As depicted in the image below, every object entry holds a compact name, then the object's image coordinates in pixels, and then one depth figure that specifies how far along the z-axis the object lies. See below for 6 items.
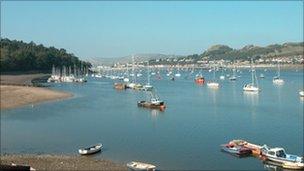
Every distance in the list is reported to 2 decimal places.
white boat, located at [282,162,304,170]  30.31
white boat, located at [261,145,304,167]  30.77
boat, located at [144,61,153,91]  101.41
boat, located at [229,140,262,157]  34.41
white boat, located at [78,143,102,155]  34.19
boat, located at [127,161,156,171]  28.72
